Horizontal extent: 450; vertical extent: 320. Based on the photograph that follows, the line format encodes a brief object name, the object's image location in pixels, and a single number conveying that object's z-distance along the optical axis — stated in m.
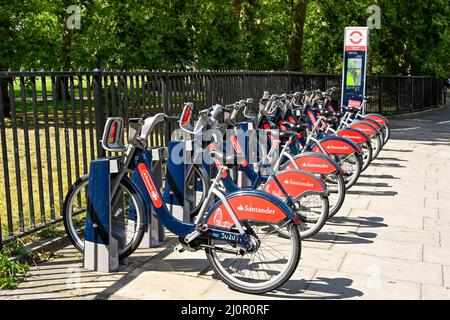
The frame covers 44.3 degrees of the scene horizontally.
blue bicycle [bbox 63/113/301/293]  4.07
